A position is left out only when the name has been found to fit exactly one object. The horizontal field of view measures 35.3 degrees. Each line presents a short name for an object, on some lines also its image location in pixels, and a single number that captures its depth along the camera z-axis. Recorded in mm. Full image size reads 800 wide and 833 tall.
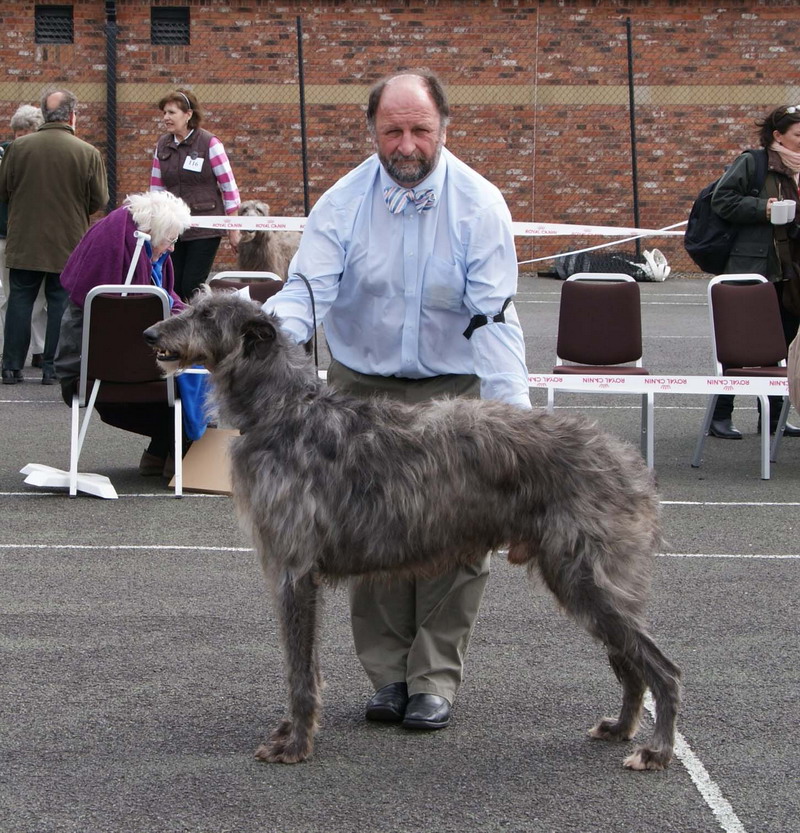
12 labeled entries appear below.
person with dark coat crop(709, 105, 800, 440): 9547
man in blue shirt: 4352
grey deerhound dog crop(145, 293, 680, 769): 4023
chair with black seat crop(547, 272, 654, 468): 9531
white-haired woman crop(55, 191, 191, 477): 8102
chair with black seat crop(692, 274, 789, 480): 9250
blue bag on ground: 8086
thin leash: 4375
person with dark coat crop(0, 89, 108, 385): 11297
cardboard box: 8039
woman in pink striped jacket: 11531
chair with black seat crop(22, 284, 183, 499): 7656
